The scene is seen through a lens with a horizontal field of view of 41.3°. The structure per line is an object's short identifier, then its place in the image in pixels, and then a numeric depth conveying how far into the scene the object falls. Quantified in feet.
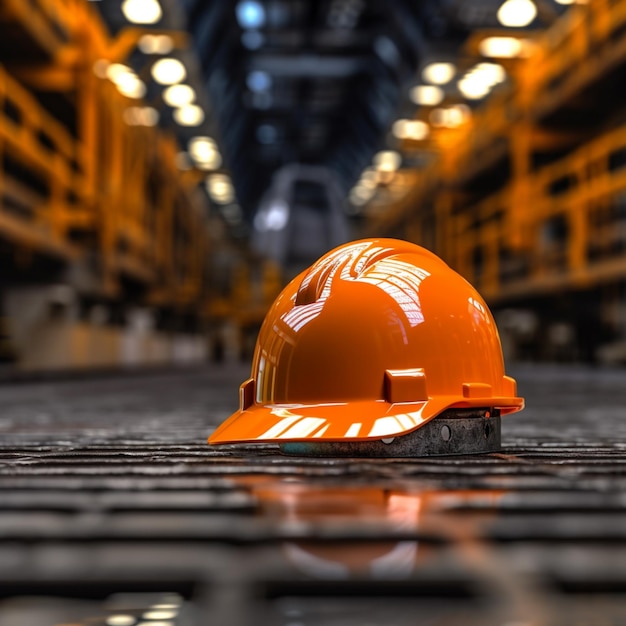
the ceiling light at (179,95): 42.45
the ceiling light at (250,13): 59.34
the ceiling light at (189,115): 47.50
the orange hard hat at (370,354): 5.67
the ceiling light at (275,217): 54.75
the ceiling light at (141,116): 37.52
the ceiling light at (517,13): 28.84
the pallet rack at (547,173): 28.17
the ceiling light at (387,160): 61.82
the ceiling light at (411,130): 50.57
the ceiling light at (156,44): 33.14
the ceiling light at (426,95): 44.09
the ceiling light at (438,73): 39.86
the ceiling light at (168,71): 37.50
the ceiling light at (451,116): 48.49
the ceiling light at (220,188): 70.38
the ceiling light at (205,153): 56.59
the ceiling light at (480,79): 39.63
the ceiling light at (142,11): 28.72
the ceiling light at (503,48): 34.06
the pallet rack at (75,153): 23.24
